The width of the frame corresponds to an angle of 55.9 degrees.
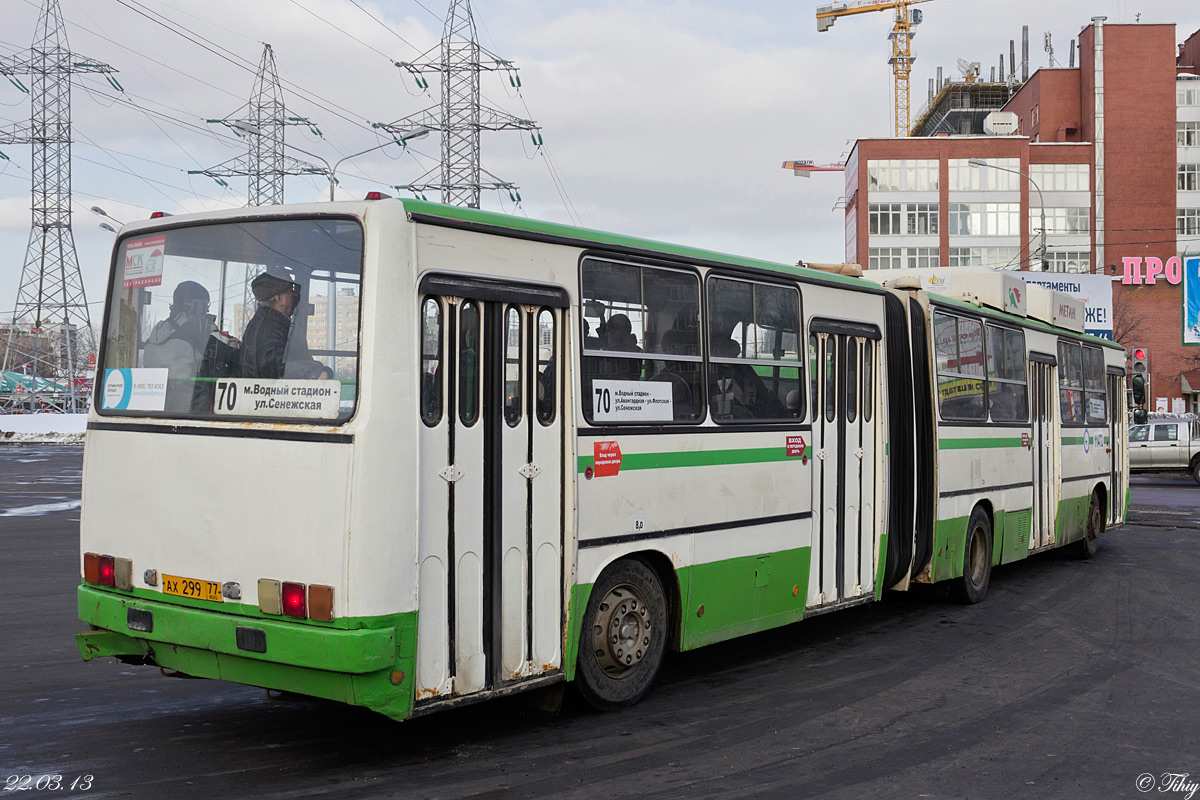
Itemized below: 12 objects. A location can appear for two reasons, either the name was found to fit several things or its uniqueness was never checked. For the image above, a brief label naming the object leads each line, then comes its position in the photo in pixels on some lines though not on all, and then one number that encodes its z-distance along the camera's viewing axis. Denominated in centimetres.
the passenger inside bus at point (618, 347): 700
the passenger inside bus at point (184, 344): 618
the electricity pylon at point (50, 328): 4700
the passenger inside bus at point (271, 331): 589
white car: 3200
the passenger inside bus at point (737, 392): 797
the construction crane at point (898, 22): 12125
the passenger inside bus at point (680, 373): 747
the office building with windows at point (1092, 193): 8194
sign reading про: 8138
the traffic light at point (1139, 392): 1823
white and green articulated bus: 562
